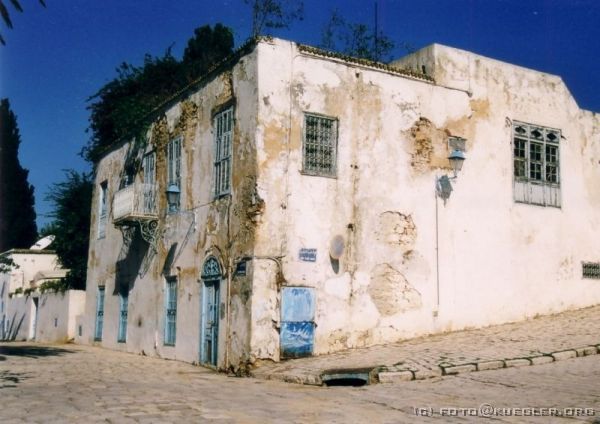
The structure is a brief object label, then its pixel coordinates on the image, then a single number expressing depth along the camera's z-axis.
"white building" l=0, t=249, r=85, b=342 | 25.09
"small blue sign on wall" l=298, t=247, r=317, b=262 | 13.12
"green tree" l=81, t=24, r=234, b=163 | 31.69
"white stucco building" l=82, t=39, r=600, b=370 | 13.09
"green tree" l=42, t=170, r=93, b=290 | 27.92
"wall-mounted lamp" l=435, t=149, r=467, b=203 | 14.98
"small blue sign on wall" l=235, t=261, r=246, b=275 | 12.95
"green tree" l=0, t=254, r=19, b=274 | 23.37
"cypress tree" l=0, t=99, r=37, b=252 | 38.06
